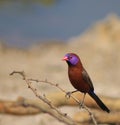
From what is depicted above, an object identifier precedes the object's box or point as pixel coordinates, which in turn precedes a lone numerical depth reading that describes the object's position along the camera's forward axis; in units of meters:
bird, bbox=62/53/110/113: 6.84
